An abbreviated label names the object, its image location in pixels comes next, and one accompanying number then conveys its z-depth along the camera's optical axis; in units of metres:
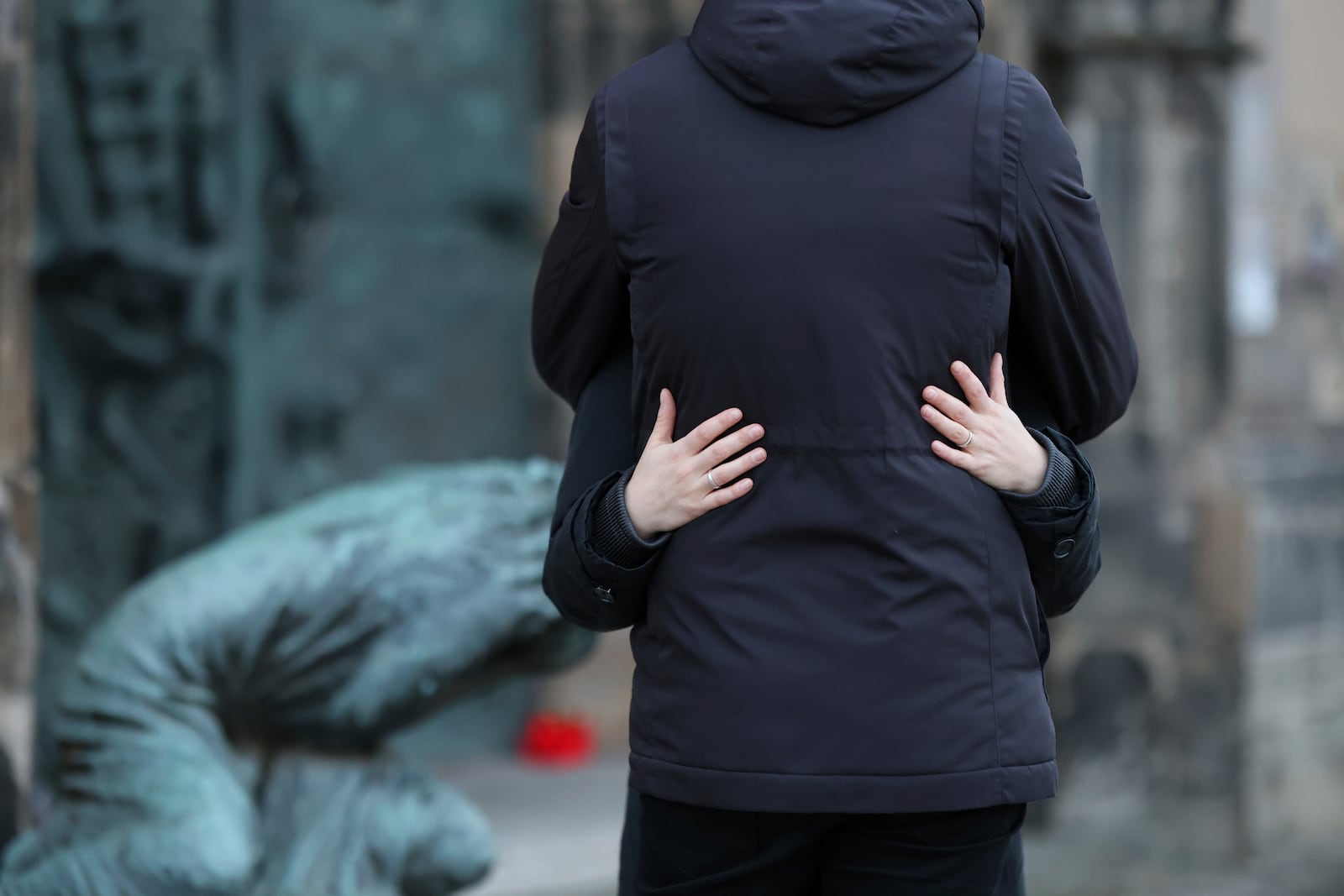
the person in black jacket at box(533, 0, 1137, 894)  2.98
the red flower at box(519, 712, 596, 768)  10.20
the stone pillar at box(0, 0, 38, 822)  6.22
